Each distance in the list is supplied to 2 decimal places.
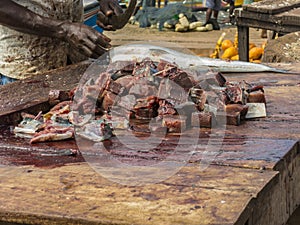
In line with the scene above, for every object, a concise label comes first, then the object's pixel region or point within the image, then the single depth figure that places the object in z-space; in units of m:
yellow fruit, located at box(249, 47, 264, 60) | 8.98
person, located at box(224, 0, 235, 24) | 15.39
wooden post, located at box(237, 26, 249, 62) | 7.82
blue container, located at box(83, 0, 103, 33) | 9.36
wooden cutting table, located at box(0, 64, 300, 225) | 1.98
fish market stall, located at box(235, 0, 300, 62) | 7.18
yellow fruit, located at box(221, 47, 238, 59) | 9.38
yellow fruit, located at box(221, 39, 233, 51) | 10.09
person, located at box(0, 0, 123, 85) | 3.79
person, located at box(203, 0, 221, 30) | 14.62
